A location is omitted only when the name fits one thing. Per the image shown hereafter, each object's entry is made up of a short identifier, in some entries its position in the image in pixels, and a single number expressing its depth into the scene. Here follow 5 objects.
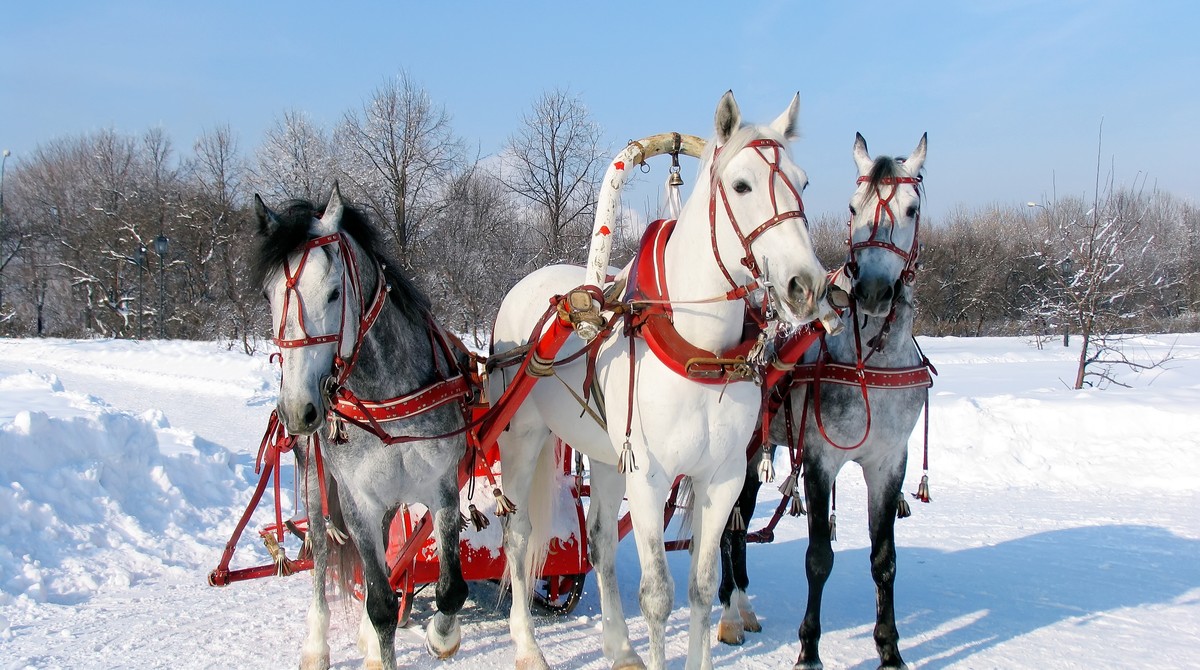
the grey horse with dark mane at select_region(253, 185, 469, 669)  2.97
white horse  2.74
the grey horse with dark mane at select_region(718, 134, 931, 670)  3.59
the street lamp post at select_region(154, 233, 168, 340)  22.02
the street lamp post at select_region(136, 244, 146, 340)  25.95
